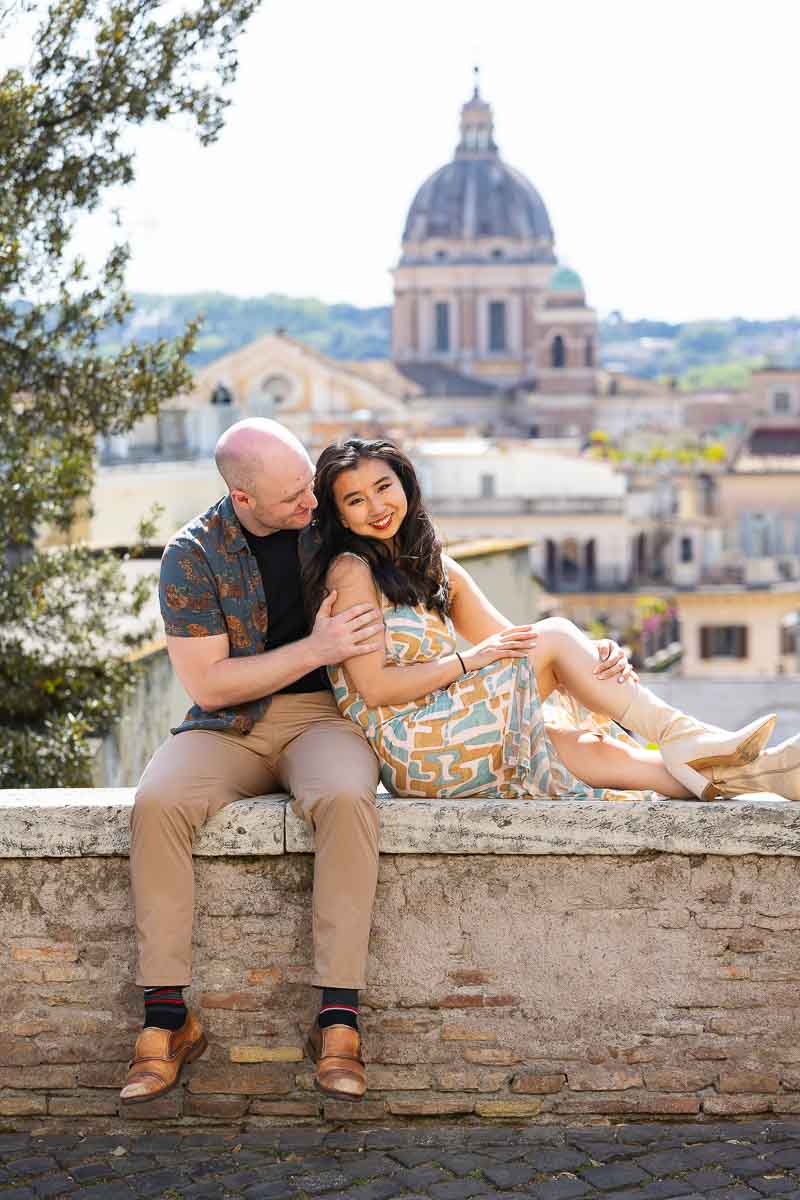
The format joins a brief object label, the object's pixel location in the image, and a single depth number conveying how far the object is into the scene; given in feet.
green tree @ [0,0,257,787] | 23.71
